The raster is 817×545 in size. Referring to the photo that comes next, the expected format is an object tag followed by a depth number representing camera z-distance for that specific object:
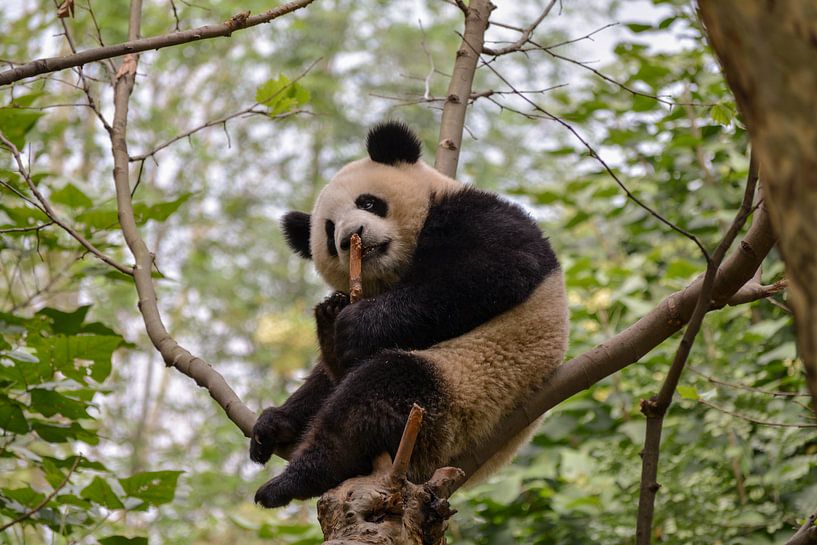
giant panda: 7.22
